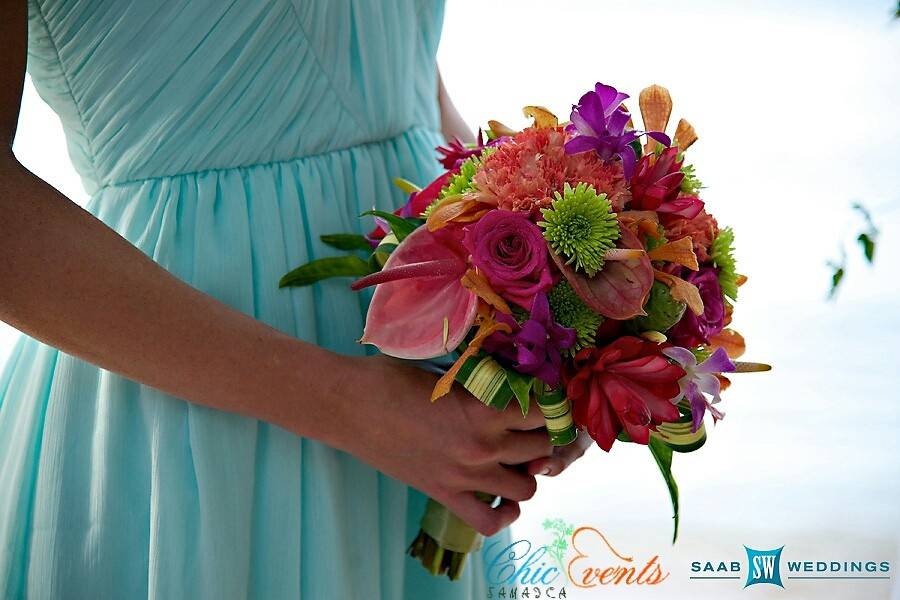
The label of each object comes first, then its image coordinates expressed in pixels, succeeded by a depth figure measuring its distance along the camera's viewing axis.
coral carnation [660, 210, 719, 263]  1.18
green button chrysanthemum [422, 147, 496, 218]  1.19
